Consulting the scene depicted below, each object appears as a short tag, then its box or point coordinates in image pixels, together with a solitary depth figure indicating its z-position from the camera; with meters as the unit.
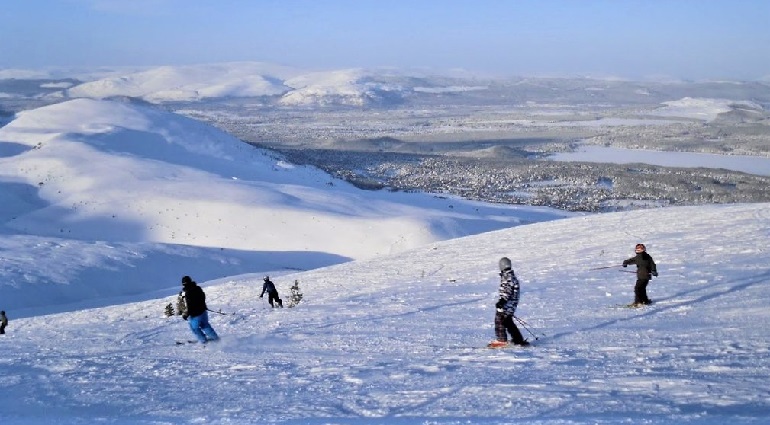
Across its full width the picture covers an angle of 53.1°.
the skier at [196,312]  11.23
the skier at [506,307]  9.70
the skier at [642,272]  11.98
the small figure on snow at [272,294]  15.64
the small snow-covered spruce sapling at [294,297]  15.65
